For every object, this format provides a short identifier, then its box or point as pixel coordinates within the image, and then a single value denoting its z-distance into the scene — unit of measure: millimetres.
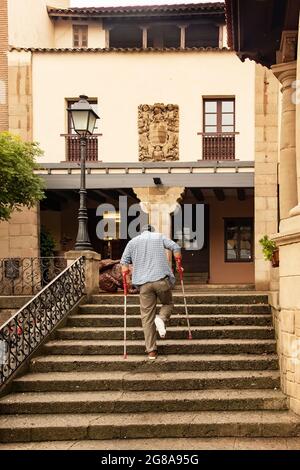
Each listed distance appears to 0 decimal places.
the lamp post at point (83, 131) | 9609
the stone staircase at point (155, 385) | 5602
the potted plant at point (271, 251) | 7236
